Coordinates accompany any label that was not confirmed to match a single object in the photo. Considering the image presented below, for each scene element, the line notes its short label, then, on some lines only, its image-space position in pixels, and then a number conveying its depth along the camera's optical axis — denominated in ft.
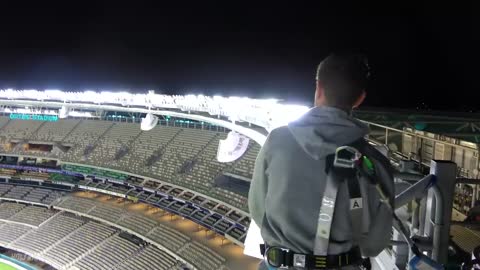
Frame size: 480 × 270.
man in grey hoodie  4.04
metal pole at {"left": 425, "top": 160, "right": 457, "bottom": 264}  5.01
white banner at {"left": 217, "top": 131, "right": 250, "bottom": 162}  43.04
